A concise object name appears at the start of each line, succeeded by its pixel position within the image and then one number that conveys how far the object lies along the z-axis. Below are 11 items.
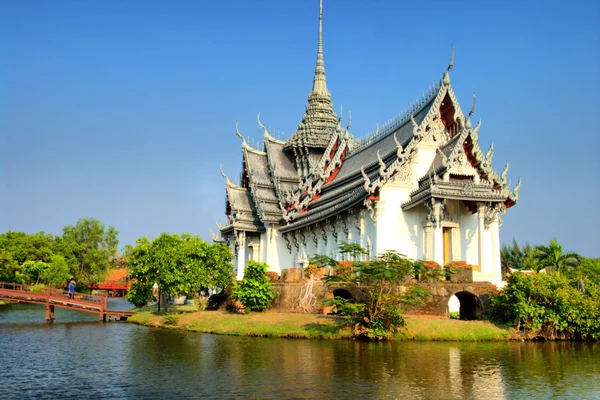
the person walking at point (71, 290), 30.96
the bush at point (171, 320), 26.16
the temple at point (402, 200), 26.31
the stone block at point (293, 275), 25.83
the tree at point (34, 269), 54.59
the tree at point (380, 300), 19.78
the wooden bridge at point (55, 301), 29.27
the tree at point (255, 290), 25.39
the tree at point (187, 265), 26.69
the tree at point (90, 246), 66.06
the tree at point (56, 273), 54.59
